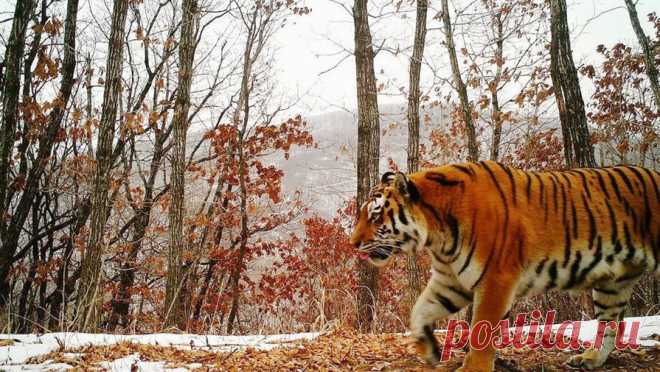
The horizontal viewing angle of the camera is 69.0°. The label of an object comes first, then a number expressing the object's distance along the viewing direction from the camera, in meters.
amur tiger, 2.90
